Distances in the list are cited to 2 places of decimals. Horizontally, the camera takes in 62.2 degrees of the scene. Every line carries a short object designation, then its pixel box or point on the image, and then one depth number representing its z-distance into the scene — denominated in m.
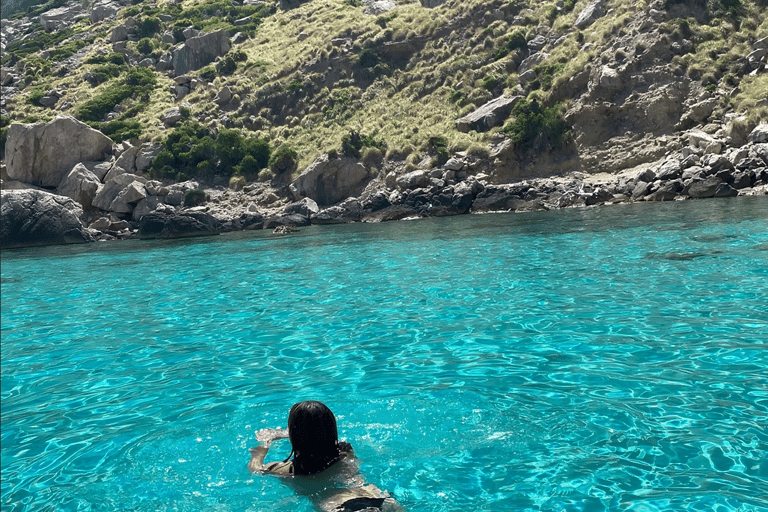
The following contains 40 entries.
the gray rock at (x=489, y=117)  44.00
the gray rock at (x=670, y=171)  33.00
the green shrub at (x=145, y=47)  67.44
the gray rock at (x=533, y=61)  47.09
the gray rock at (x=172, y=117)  51.97
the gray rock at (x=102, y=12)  82.69
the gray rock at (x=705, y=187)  30.10
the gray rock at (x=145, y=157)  46.34
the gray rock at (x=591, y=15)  48.19
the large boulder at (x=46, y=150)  44.06
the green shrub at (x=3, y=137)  50.75
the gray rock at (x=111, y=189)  40.94
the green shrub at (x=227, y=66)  59.84
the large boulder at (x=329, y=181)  42.62
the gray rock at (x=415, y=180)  39.31
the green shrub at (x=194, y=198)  43.03
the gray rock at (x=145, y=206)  39.78
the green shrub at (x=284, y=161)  46.31
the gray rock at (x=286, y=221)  37.78
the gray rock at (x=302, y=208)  39.31
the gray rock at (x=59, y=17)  84.62
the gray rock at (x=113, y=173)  42.75
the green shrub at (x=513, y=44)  49.75
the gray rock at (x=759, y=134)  32.44
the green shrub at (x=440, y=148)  41.78
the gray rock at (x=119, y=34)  71.31
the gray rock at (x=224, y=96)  54.75
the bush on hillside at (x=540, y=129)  40.62
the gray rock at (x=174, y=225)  35.44
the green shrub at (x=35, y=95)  58.62
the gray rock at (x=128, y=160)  45.59
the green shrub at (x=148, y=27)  71.62
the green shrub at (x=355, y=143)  44.31
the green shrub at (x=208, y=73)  59.59
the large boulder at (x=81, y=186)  41.78
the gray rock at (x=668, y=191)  31.59
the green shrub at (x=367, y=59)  54.88
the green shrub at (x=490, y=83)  47.66
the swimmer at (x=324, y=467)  4.18
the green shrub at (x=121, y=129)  49.69
